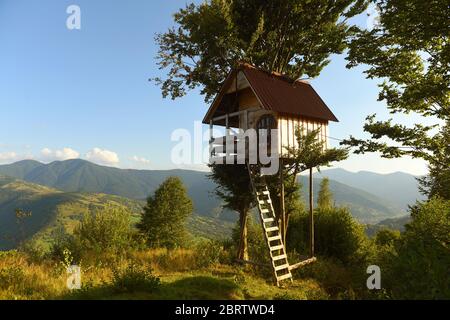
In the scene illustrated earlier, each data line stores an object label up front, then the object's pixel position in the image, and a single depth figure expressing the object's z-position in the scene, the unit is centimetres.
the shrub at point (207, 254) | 1603
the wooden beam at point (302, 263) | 1486
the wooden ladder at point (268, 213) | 1400
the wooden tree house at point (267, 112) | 1494
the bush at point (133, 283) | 942
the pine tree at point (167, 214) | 4800
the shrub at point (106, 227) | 2609
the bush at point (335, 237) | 2214
